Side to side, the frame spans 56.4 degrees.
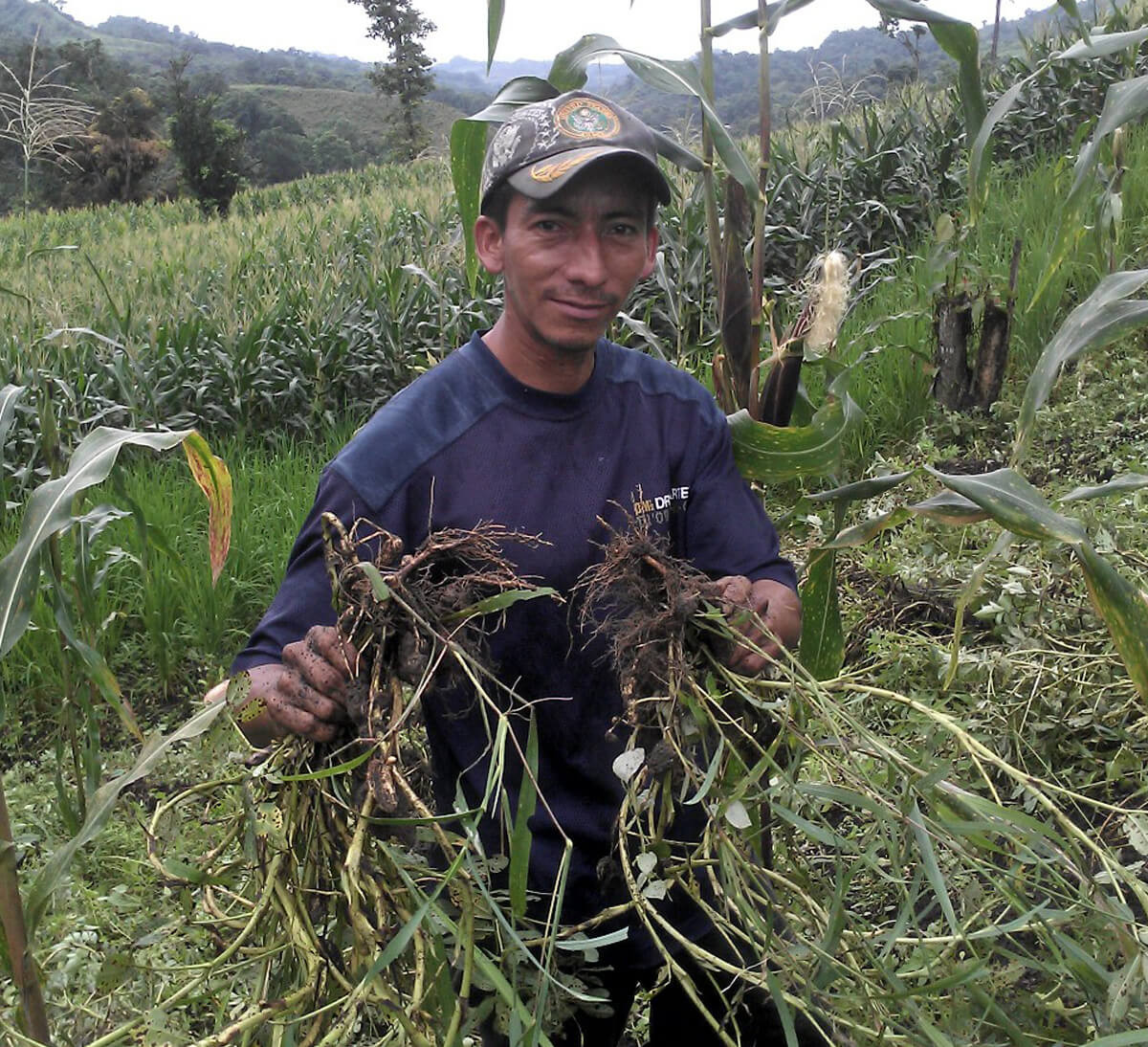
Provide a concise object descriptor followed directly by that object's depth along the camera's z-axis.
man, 1.47
